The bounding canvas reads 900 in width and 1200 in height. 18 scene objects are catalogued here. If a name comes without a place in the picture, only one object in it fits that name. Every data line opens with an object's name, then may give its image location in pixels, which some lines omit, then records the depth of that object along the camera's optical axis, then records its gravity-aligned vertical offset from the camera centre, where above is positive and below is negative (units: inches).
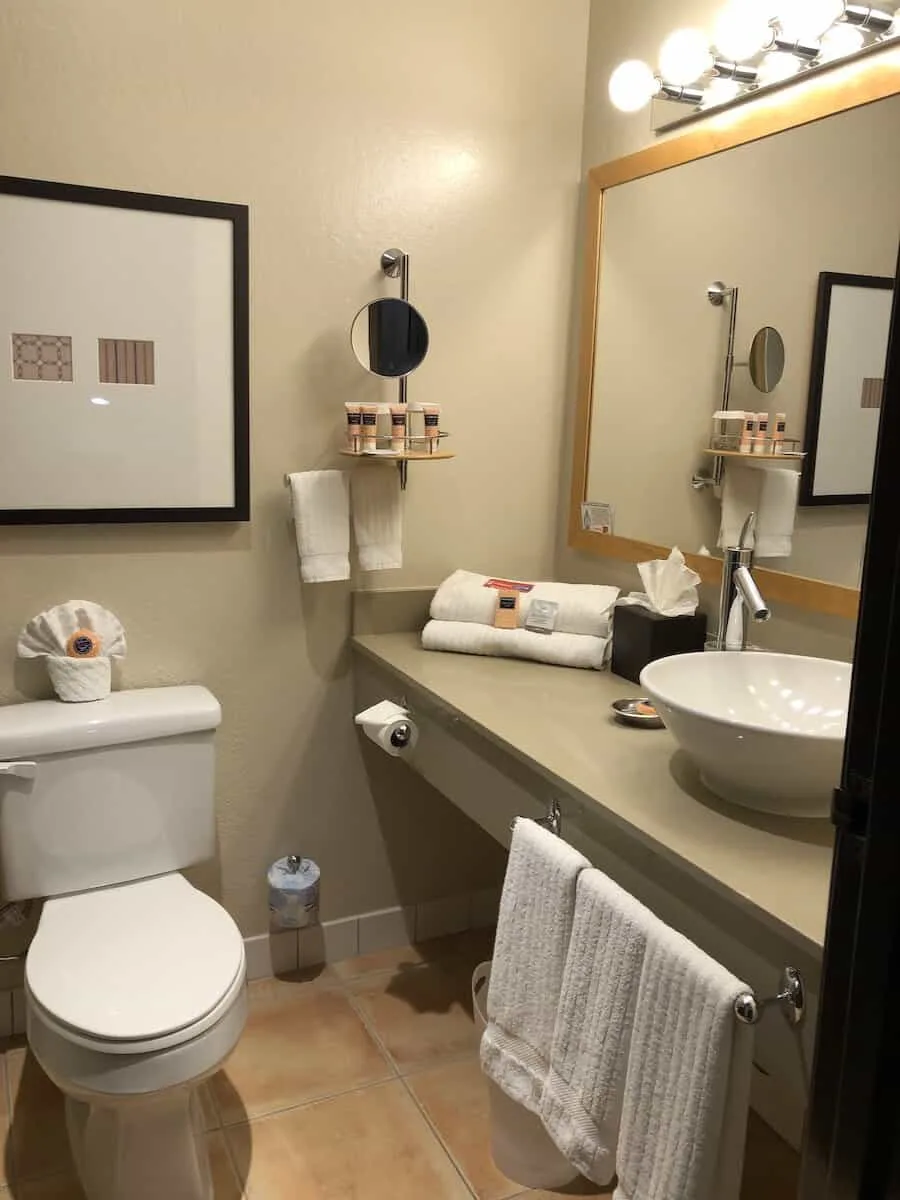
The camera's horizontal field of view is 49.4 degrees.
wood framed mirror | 64.7 +10.9
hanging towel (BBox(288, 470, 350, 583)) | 83.7 -9.5
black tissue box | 76.0 -16.4
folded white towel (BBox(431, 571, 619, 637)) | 83.4 -15.9
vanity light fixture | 62.2 +25.9
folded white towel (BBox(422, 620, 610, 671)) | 82.2 -19.1
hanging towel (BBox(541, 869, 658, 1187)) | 49.3 -30.9
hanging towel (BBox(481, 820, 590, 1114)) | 54.9 -30.9
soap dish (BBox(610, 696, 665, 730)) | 67.8 -20.3
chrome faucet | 64.7 -10.9
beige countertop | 45.8 -20.9
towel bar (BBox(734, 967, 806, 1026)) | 42.2 -24.6
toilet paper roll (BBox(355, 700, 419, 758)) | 79.6 -25.2
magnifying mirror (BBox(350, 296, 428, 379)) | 84.0 +6.7
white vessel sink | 48.5 -16.5
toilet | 59.9 -36.7
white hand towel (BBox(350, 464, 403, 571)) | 86.7 -9.1
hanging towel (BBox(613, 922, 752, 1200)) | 43.3 -29.6
